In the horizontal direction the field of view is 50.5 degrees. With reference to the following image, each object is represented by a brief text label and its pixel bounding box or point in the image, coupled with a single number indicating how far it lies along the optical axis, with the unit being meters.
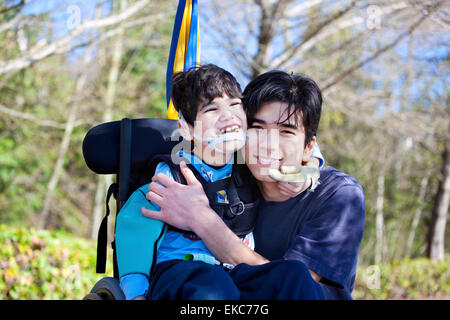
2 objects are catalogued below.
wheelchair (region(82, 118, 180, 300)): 1.99
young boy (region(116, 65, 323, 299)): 1.49
